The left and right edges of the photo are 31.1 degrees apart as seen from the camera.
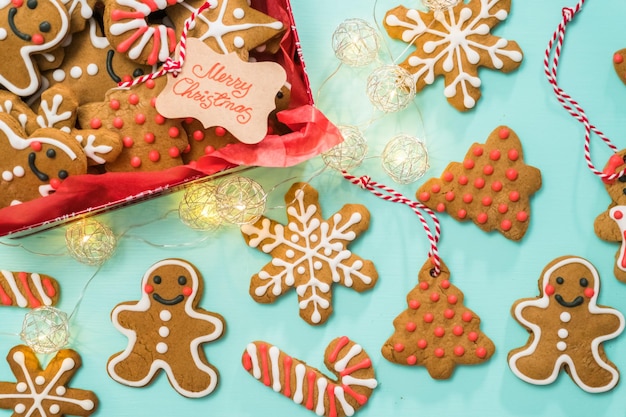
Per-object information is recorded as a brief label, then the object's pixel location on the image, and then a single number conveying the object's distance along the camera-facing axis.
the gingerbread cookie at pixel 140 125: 0.70
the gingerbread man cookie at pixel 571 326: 0.71
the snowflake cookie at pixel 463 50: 0.72
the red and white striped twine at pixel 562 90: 0.72
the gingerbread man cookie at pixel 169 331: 0.73
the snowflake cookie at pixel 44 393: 0.73
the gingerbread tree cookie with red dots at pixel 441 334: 0.72
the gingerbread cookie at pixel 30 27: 0.68
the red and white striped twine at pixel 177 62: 0.69
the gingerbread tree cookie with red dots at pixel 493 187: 0.71
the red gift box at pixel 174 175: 0.69
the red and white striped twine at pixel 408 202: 0.72
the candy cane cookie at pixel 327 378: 0.72
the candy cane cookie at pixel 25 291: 0.73
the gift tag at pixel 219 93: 0.69
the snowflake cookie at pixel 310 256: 0.72
